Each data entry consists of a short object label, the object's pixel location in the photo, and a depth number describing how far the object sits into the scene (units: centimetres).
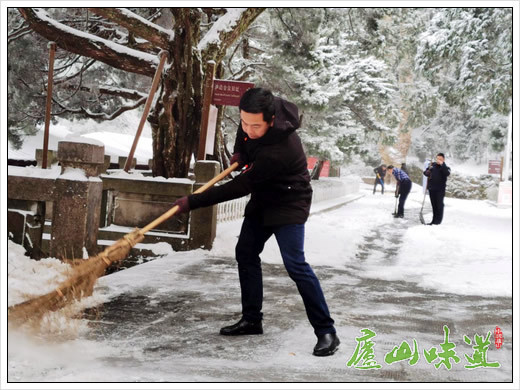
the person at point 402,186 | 1391
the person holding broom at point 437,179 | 1136
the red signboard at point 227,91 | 686
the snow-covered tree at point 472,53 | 1137
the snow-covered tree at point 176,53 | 796
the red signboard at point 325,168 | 2164
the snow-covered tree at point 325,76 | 1166
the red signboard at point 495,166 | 2270
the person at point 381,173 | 2419
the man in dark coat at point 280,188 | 297
